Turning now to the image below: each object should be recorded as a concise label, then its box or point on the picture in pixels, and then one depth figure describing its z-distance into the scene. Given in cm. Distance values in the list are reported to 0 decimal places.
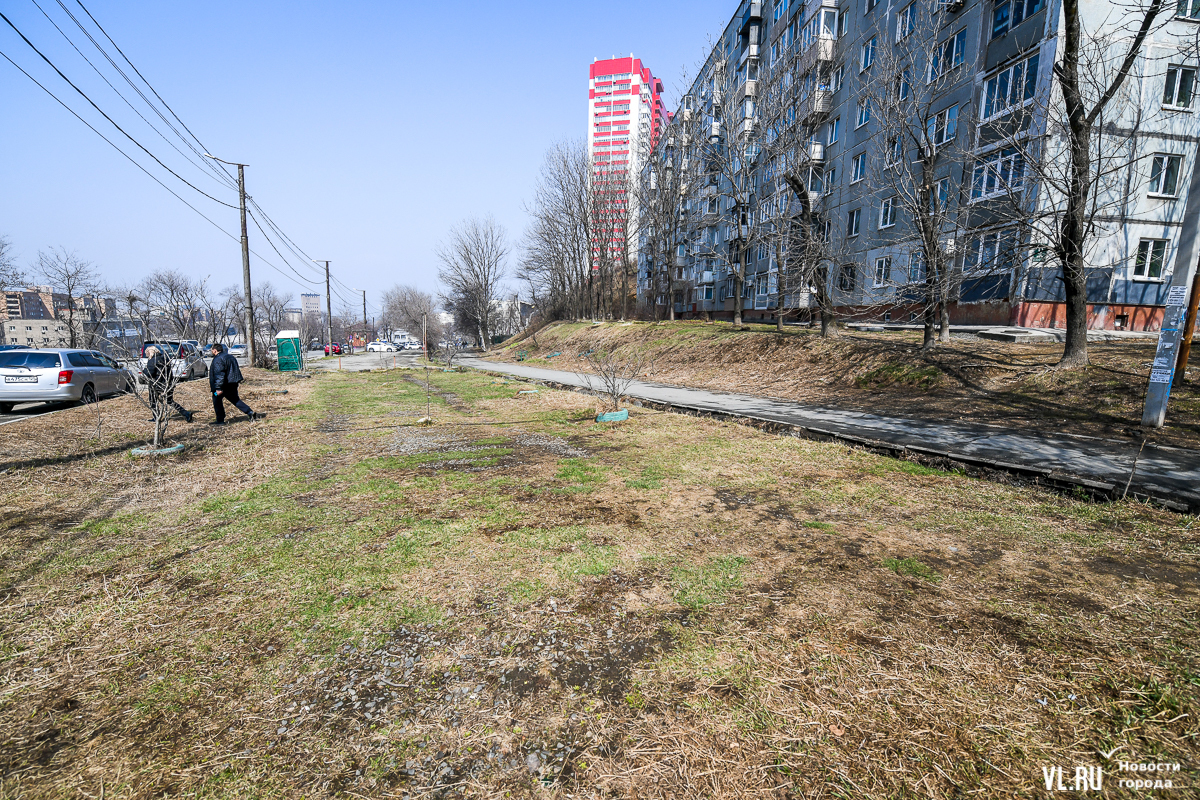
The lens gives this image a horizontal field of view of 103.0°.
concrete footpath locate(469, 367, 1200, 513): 484
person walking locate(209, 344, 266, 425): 955
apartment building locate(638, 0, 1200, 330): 1420
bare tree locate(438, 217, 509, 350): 5359
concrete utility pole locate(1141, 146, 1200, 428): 654
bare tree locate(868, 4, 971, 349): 1305
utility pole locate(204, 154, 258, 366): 2280
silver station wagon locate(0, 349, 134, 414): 1188
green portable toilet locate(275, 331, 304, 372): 2642
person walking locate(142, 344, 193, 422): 755
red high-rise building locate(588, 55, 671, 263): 10812
